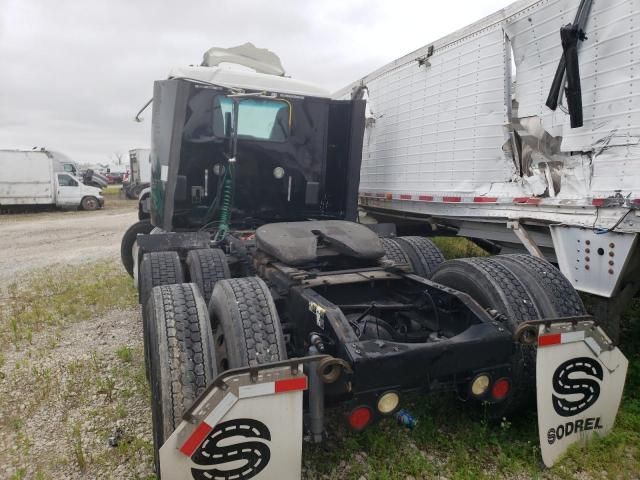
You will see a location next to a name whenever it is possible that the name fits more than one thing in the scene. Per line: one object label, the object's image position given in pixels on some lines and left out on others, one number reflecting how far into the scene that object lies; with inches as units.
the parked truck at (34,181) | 778.8
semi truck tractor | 84.5
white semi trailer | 141.3
